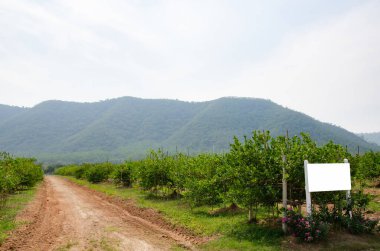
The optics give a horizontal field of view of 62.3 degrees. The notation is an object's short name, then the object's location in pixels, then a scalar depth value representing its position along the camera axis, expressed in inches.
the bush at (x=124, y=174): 1462.8
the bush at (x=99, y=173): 1851.6
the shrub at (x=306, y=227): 400.8
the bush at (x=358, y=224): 432.5
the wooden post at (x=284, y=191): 434.1
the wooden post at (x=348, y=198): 449.6
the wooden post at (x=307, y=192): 411.8
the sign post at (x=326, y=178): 413.1
